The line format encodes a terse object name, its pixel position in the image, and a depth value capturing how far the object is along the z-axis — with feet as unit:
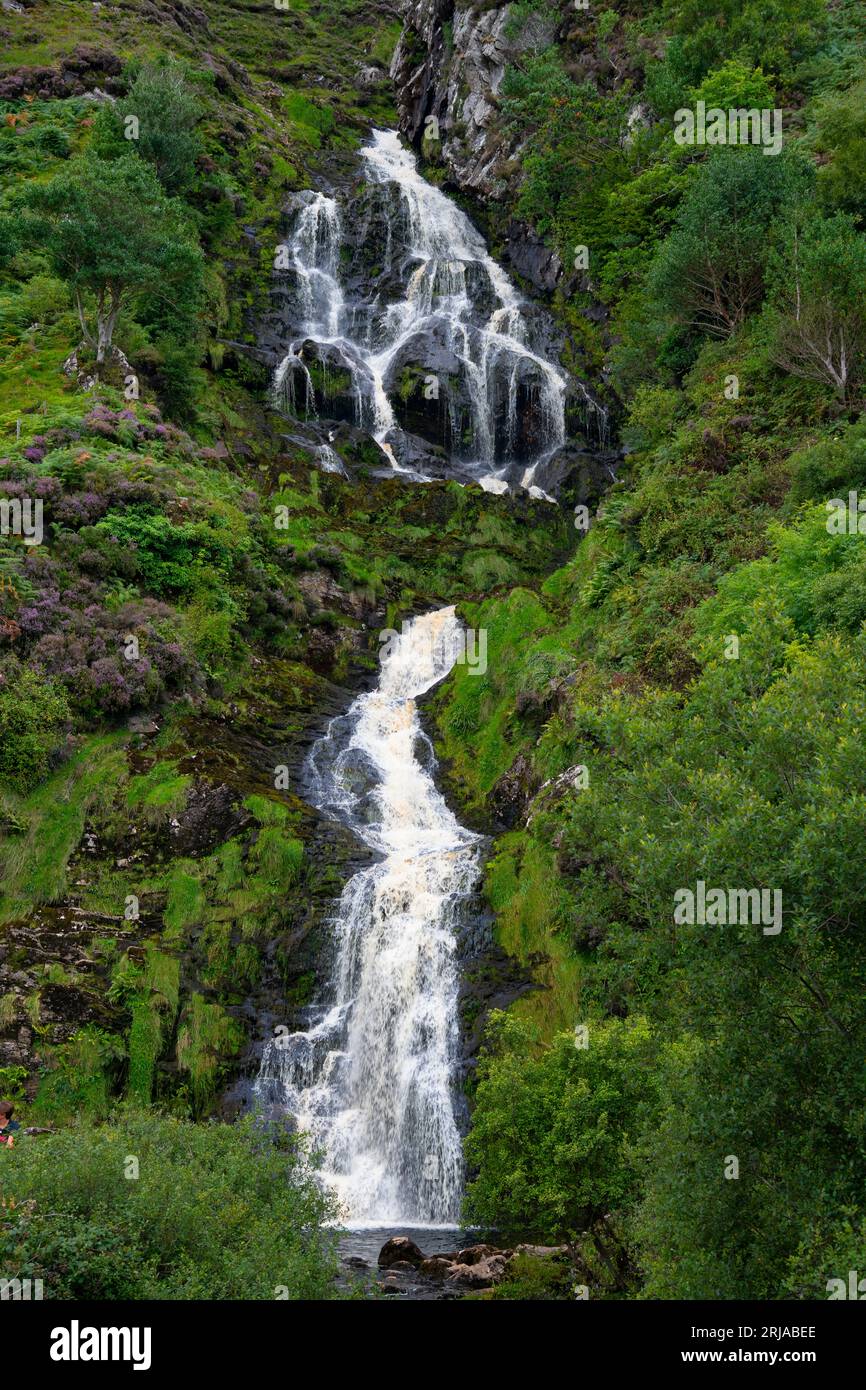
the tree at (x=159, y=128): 159.53
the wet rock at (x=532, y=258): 178.70
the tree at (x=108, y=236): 111.24
